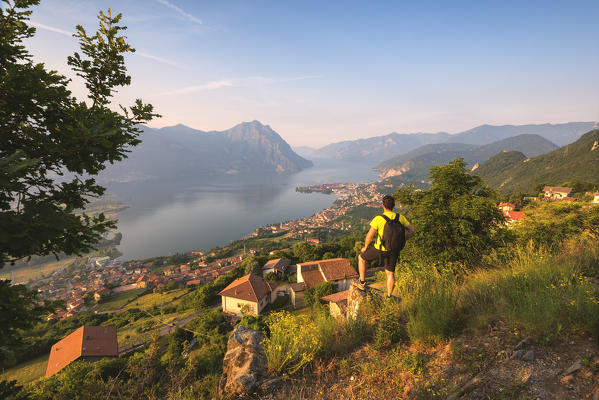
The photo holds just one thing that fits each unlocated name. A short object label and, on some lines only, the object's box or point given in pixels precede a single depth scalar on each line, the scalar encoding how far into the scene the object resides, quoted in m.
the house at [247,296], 25.48
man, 4.97
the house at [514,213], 38.21
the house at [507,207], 41.05
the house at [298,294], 25.88
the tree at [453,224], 10.52
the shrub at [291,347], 3.90
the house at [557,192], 49.69
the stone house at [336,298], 11.69
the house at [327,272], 28.43
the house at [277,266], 36.00
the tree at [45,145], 2.67
